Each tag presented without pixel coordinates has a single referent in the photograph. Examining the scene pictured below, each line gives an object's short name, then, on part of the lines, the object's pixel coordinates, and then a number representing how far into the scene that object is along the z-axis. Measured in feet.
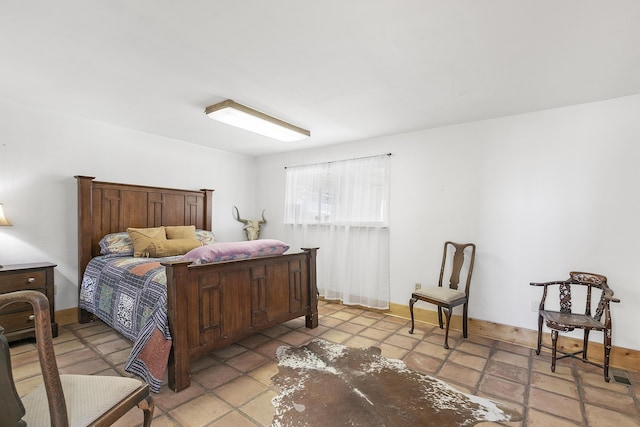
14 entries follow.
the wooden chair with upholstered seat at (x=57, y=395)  2.98
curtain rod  13.19
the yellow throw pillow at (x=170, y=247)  11.46
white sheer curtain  13.23
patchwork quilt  6.98
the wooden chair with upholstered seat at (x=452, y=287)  9.91
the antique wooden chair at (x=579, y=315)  7.83
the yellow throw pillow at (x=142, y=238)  11.35
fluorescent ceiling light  9.45
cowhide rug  6.19
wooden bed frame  7.19
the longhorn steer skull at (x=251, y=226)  16.88
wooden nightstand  9.10
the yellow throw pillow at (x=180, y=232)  12.88
